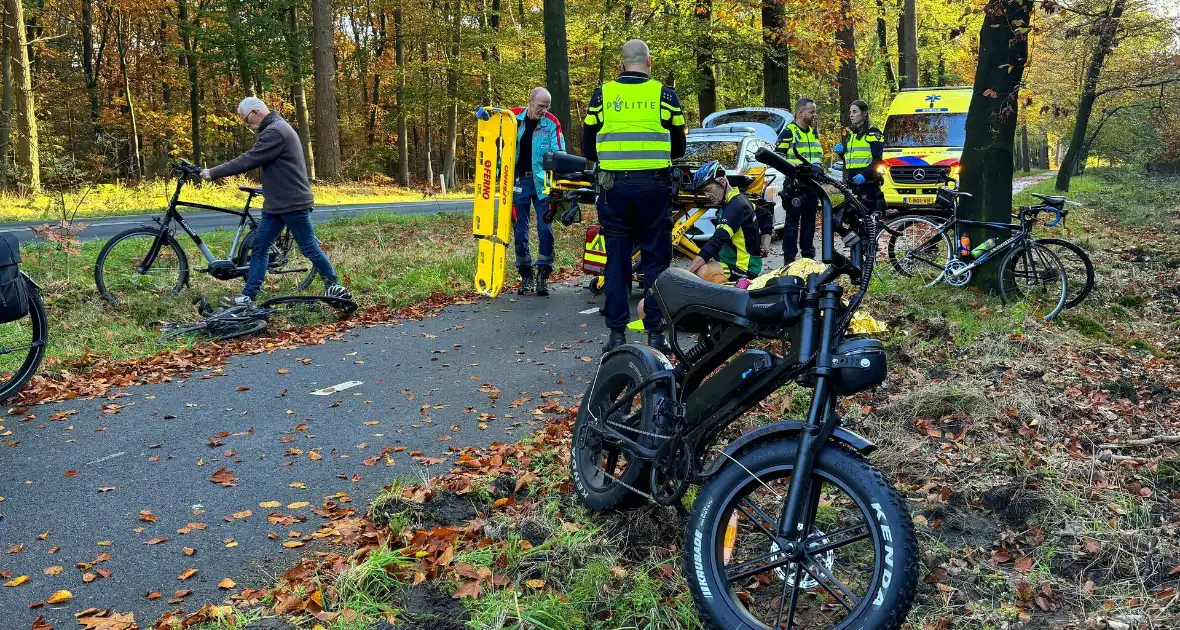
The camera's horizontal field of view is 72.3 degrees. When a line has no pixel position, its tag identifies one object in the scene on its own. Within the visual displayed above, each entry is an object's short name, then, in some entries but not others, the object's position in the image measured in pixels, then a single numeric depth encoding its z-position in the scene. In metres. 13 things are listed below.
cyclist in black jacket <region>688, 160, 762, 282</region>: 7.21
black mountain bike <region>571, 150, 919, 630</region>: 2.45
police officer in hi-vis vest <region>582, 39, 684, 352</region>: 5.93
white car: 12.55
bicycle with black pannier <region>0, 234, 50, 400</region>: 5.50
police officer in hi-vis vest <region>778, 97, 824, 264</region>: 10.06
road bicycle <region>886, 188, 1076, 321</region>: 8.05
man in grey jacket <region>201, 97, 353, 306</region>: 8.19
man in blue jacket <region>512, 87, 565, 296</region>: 9.48
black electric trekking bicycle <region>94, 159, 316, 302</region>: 8.95
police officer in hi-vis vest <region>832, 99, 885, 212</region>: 11.20
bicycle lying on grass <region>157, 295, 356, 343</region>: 8.08
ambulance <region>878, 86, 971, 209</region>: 17.47
